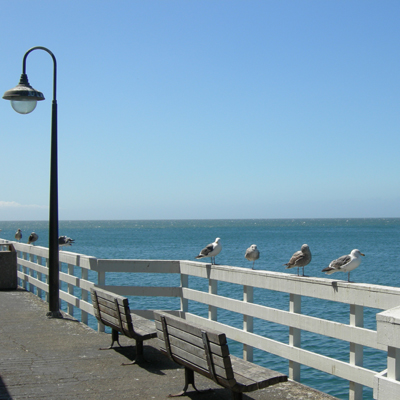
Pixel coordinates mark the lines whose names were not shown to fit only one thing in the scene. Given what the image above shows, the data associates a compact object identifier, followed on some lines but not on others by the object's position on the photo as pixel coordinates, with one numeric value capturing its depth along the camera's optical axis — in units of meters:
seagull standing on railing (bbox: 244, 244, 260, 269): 8.64
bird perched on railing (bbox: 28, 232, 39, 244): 20.38
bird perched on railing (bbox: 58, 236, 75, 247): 17.15
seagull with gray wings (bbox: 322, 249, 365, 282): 6.56
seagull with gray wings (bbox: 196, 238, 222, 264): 8.71
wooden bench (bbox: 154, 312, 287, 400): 4.59
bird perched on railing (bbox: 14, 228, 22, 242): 23.71
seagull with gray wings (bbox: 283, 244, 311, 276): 7.48
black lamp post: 9.71
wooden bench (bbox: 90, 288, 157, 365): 6.51
